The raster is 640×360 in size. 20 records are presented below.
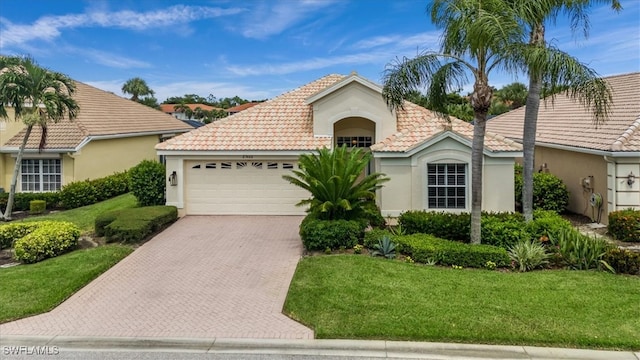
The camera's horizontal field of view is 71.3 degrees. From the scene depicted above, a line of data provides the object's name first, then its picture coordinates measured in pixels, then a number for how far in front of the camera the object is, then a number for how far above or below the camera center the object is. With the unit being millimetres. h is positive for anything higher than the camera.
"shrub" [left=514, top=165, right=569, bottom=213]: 16656 -741
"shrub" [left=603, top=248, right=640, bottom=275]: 10055 -1989
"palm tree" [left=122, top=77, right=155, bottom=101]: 65250 +13081
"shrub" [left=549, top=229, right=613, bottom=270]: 10516 -1854
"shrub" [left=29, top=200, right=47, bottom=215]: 19188 -1265
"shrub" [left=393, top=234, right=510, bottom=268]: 10766 -1931
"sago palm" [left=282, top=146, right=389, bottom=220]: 13070 -258
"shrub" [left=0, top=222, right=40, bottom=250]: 13469 -1649
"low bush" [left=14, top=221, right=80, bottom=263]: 12023 -1782
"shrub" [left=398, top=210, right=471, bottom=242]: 12891 -1457
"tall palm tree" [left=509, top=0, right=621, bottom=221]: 10117 +2478
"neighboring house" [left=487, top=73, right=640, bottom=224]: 13891 +827
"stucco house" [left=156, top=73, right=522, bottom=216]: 15062 +788
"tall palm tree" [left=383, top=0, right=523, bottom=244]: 10281 +2930
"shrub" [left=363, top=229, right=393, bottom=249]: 12055 -1674
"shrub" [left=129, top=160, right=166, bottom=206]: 17922 -288
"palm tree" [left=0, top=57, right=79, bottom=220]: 16641 +3230
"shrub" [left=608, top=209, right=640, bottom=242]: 12625 -1472
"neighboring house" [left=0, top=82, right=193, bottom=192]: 20938 +1416
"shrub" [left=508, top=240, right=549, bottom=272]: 10625 -1971
